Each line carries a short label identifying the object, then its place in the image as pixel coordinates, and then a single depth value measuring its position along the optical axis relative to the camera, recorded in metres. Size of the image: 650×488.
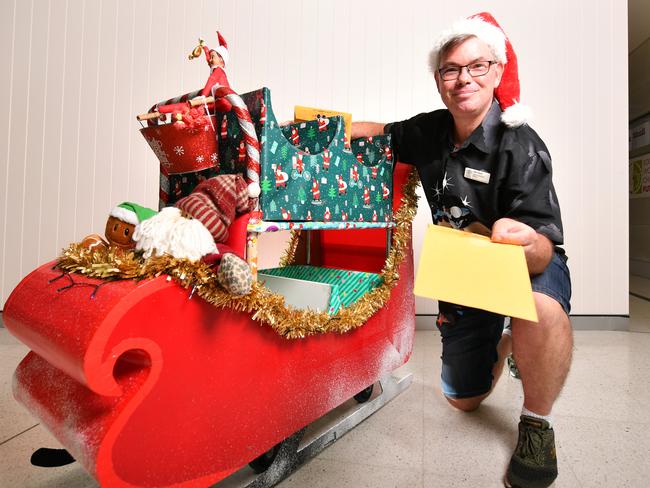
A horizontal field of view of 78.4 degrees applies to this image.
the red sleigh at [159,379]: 0.52
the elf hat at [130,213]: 0.66
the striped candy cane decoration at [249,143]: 0.73
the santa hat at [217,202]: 0.65
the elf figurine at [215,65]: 0.81
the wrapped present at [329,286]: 0.97
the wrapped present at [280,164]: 0.76
